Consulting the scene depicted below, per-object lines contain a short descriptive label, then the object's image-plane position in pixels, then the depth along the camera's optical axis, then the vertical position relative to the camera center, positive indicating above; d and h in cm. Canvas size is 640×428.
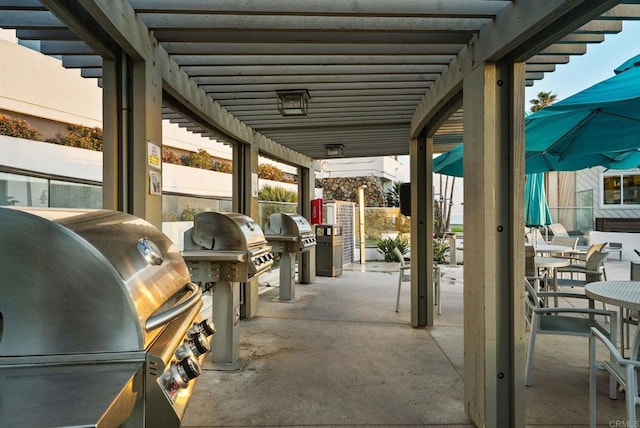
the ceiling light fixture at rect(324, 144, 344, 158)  662 +112
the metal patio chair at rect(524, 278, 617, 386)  279 -92
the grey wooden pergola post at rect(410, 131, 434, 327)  465 -22
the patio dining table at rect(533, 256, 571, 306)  475 -67
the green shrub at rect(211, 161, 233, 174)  1054 +134
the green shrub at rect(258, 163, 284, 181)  1151 +131
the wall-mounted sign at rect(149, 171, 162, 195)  258 +21
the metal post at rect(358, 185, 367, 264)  1113 -33
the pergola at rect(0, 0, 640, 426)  222 +103
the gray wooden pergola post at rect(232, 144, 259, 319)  517 +34
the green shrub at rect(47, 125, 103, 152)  593 +124
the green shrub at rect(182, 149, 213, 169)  934 +136
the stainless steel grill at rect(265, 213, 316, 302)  591 -47
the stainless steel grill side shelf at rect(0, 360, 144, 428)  80 -43
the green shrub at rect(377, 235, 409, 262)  1131 -108
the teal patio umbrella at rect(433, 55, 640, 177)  281 +84
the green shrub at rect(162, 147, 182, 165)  835 +130
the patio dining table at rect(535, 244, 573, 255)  602 -62
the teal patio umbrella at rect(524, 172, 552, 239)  646 +14
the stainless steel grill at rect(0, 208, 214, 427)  99 -31
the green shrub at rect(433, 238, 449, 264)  1060 -113
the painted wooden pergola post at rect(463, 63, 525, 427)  235 -21
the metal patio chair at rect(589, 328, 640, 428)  171 -87
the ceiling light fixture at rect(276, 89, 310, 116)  373 +112
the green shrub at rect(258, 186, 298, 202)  930 +49
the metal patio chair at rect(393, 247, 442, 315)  536 -96
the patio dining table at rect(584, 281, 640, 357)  235 -60
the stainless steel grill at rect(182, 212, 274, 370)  317 -43
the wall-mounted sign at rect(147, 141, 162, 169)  257 +41
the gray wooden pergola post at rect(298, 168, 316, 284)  783 +7
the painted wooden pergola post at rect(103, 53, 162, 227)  240 +51
